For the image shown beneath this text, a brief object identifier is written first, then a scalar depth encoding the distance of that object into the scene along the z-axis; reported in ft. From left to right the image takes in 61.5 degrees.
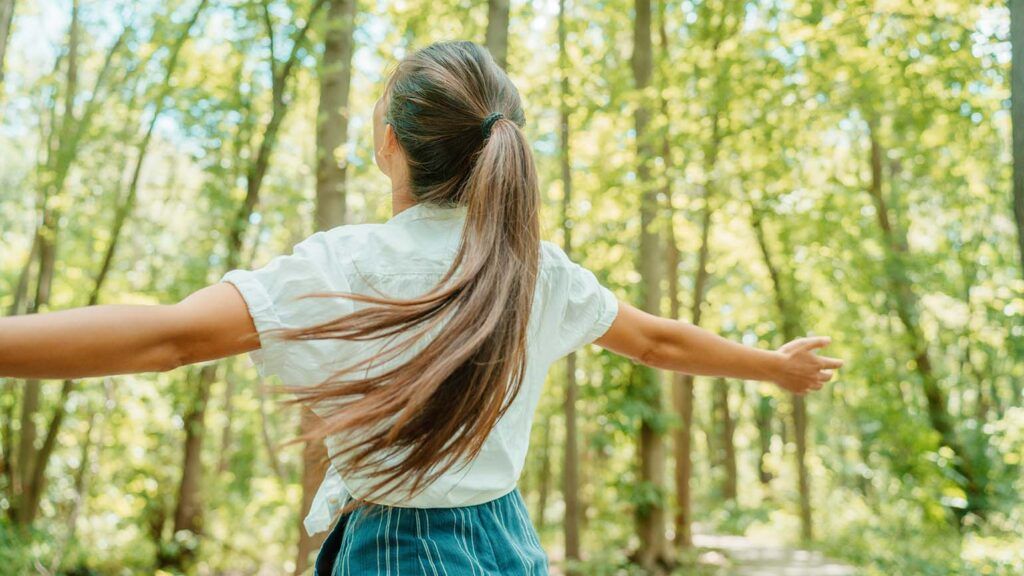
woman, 4.27
